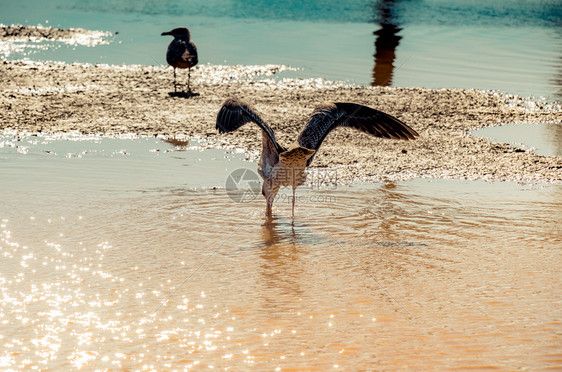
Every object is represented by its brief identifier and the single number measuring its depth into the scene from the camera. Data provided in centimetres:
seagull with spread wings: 1295
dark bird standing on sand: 2441
